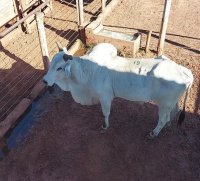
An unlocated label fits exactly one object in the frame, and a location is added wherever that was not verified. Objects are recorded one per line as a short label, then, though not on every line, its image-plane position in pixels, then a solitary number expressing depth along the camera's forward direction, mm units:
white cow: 3056
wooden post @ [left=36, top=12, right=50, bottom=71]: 3828
